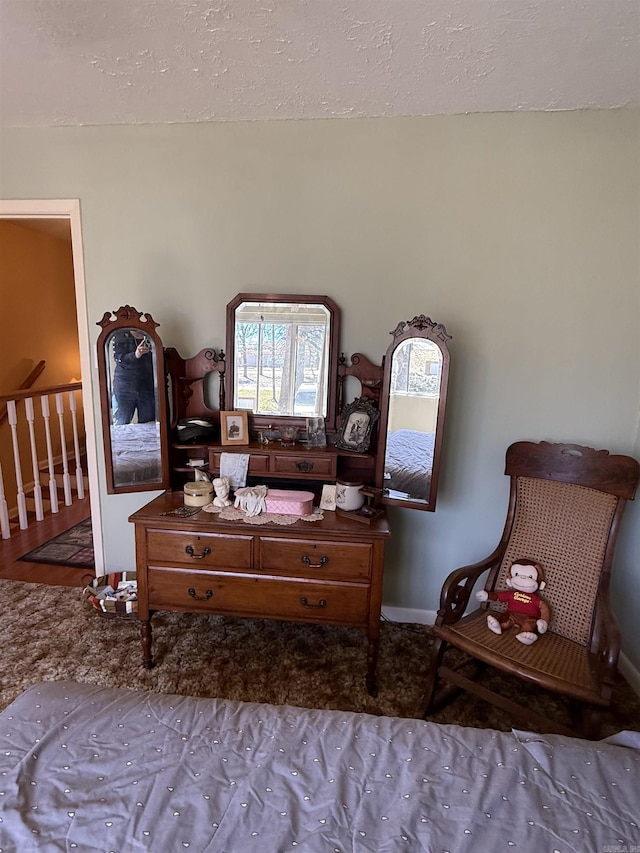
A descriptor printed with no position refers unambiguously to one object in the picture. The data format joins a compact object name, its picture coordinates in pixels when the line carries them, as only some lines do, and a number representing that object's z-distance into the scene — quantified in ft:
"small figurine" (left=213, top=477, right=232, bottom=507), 6.87
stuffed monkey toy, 6.03
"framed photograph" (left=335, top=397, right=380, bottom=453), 7.04
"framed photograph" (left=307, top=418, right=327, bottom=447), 7.32
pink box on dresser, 6.64
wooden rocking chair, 5.21
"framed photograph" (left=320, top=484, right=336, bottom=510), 6.88
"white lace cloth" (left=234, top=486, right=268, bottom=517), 6.65
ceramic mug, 6.76
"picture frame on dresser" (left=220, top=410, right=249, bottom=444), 7.30
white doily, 6.42
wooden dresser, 6.23
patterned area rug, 10.01
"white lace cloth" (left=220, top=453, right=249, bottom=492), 7.09
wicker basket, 7.98
